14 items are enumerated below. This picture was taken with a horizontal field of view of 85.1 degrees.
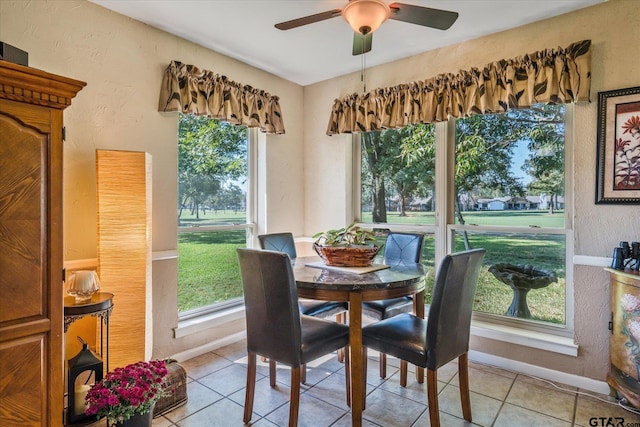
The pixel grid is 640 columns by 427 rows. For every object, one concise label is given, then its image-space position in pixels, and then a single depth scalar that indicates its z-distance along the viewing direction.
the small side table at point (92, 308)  1.82
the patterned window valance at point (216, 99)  2.67
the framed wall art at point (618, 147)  2.21
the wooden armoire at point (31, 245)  1.35
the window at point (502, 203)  2.64
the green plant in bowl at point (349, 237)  2.31
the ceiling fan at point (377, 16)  1.78
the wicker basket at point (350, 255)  2.21
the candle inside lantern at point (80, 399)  1.90
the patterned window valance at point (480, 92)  2.34
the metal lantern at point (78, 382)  1.88
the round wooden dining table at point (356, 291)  1.85
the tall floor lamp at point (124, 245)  2.22
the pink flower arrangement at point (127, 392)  1.67
